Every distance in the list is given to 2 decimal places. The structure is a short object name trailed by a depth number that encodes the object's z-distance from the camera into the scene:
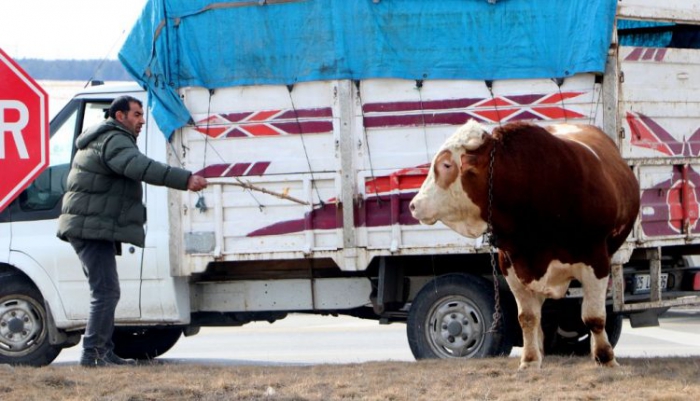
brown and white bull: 16.52
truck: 19.92
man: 19.02
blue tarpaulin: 19.95
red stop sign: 13.36
